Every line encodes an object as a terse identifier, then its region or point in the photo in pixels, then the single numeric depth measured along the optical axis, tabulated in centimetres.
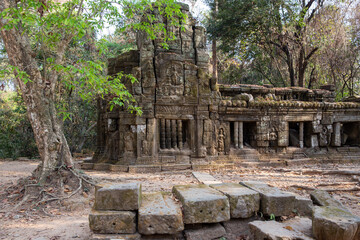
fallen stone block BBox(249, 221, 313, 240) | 305
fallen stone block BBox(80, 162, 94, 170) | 955
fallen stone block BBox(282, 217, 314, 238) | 338
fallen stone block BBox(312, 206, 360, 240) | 296
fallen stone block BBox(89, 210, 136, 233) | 318
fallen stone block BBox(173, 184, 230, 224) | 337
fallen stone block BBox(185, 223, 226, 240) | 339
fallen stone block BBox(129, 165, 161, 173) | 859
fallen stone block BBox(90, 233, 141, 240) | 312
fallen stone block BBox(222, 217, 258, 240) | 359
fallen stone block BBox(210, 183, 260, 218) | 370
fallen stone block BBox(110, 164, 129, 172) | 869
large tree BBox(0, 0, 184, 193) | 564
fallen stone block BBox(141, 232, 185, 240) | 329
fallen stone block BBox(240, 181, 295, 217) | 377
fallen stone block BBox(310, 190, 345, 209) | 442
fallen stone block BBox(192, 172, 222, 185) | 706
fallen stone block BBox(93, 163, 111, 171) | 920
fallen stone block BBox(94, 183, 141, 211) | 333
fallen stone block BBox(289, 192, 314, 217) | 412
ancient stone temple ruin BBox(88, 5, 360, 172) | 911
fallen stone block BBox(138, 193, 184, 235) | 319
